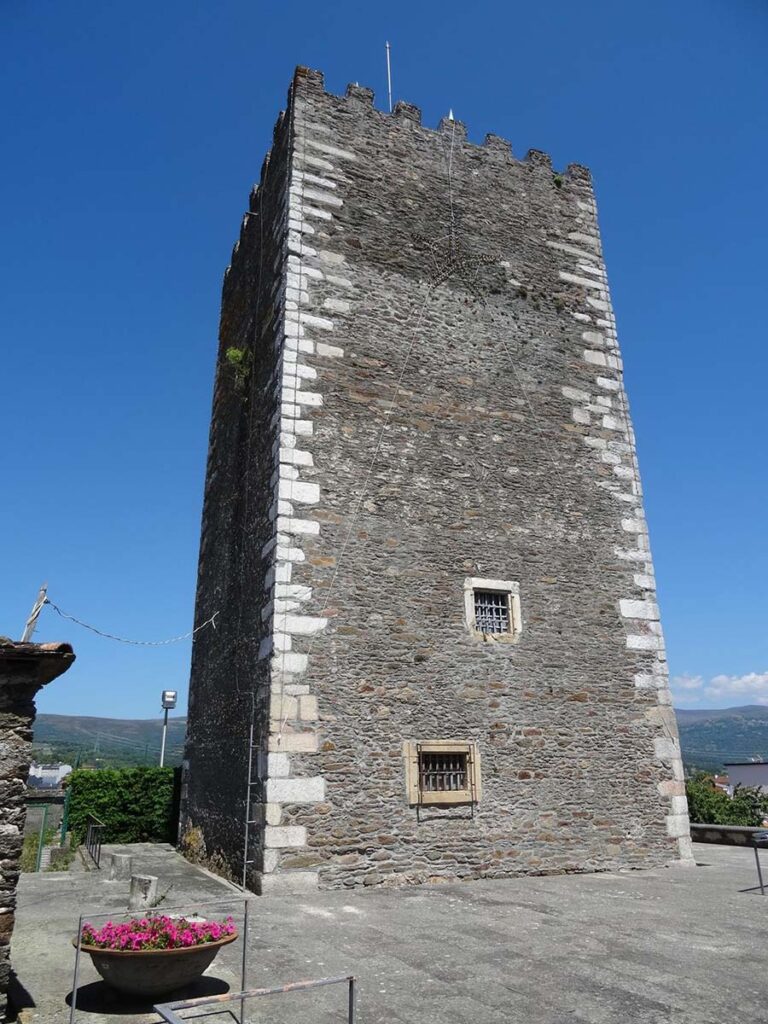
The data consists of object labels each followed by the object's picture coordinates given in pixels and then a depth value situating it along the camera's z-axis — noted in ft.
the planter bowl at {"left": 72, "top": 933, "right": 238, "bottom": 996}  14.25
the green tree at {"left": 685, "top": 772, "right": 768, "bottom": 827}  48.85
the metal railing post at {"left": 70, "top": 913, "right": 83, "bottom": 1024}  12.64
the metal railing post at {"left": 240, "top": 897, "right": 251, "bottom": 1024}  14.88
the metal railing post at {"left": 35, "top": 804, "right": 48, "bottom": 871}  40.05
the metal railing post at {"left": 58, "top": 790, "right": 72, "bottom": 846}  46.98
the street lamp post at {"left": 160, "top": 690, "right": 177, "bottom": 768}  57.82
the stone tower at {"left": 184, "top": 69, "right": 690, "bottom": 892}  28.66
